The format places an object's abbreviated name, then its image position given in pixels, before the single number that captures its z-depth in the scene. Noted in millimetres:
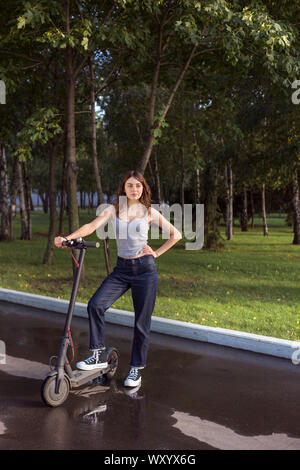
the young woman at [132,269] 4883
